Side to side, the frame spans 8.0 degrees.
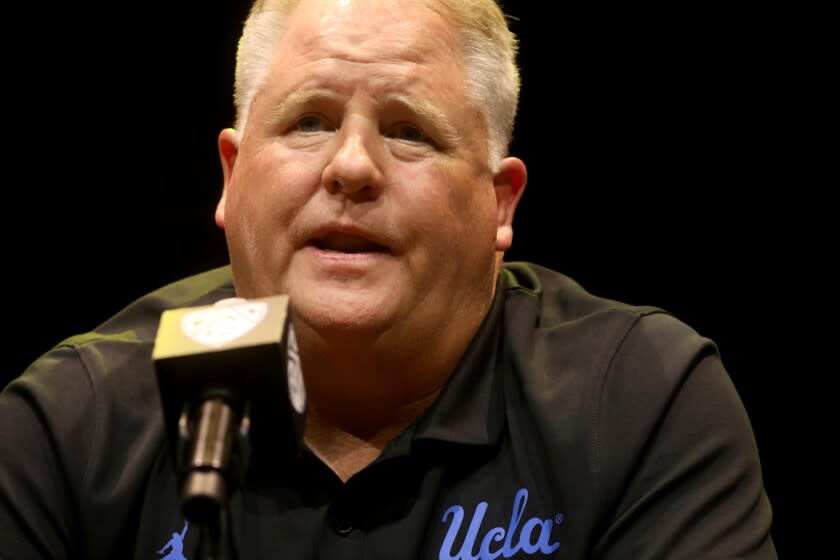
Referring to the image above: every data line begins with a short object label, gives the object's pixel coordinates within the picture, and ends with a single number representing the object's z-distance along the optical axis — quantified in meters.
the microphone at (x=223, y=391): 3.46
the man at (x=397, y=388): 3.71
